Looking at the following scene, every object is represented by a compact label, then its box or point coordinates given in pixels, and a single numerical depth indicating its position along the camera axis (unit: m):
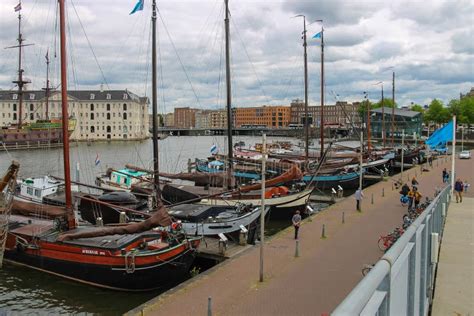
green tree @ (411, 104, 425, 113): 153.75
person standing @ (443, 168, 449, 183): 39.84
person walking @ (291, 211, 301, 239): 20.19
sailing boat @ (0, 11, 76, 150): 103.94
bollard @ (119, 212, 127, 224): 23.33
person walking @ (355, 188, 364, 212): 27.79
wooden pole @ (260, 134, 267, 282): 13.67
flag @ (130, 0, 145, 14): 27.61
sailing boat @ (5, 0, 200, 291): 16.39
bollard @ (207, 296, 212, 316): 11.35
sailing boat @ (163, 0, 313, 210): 28.41
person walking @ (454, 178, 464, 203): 23.69
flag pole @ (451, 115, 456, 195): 26.19
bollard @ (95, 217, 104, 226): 22.89
